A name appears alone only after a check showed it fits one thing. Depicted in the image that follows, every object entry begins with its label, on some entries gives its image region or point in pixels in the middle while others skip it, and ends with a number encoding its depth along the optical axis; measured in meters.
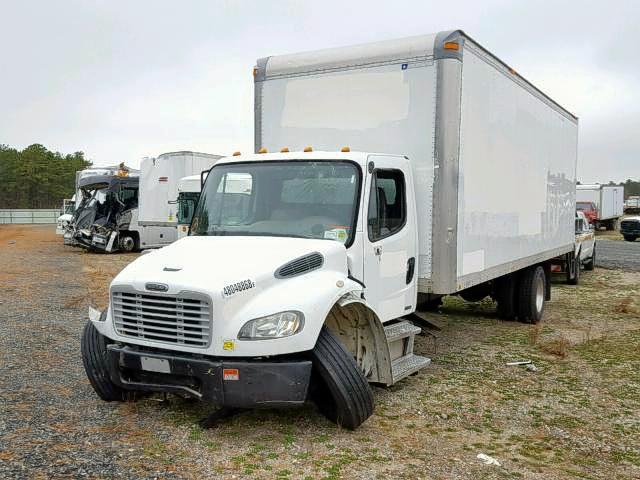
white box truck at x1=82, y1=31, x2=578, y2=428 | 4.94
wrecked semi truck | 23.96
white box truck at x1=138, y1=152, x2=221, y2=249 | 22.73
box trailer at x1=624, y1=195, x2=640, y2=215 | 63.56
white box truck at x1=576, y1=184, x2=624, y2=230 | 40.75
